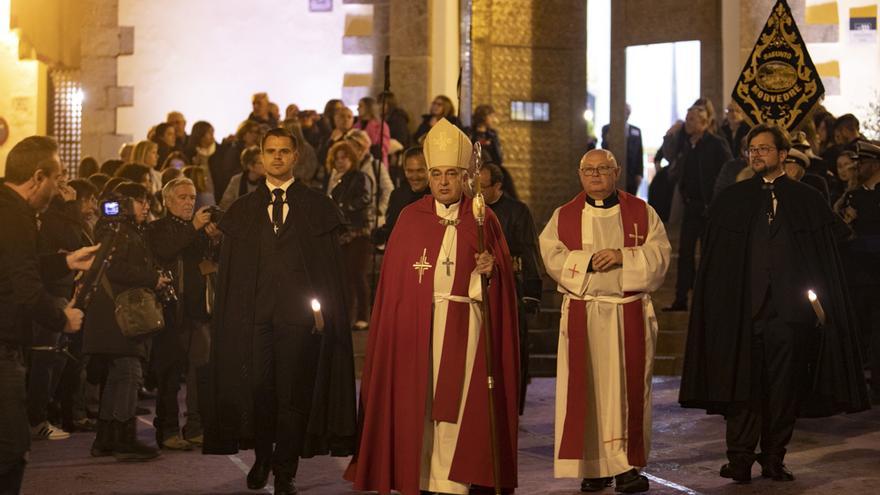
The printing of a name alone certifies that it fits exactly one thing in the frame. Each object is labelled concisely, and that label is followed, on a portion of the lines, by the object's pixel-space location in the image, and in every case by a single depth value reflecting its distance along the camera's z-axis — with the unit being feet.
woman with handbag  57.52
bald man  51.33
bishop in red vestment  46.89
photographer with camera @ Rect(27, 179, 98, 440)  61.29
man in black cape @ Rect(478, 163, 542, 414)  63.26
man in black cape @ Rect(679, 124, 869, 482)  52.90
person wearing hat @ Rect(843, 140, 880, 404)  70.71
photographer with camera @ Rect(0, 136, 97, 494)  38.88
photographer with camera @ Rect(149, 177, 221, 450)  59.72
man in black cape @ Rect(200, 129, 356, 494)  50.12
